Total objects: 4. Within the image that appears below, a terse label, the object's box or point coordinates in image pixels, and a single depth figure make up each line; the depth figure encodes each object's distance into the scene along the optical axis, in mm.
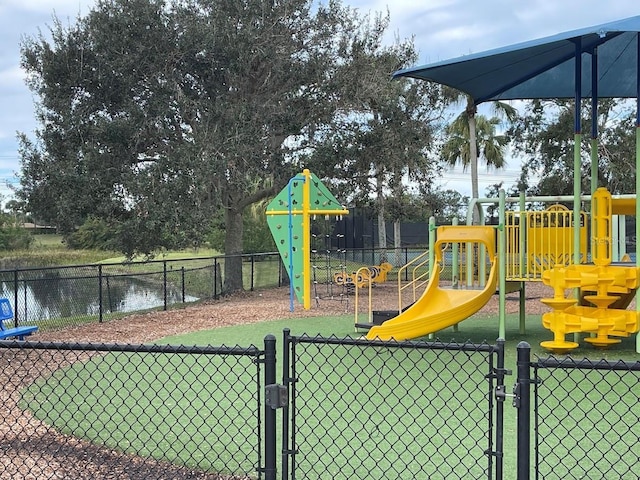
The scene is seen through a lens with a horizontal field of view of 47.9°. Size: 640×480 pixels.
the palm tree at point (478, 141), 28984
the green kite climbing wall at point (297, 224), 14391
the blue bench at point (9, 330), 9312
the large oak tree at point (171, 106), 17531
